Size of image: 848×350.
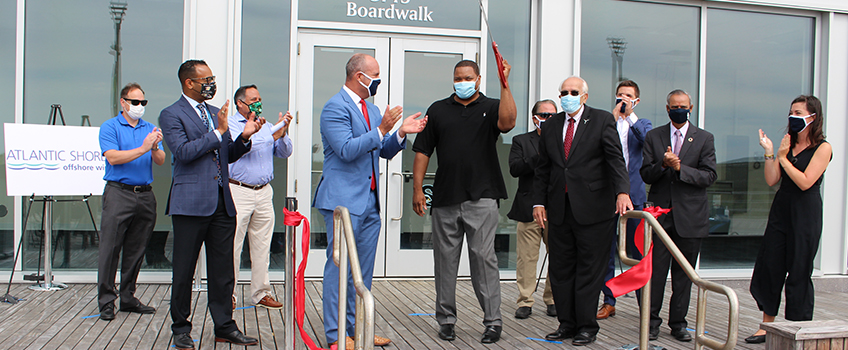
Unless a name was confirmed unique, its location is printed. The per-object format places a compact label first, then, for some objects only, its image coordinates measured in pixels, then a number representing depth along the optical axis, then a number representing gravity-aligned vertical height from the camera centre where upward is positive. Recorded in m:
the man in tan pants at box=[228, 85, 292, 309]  4.47 -0.20
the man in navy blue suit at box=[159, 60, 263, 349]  3.30 -0.17
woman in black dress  3.86 -0.22
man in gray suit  4.00 -0.11
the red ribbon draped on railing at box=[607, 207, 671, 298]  3.12 -0.55
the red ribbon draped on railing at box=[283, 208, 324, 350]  2.99 -0.63
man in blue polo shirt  4.26 -0.27
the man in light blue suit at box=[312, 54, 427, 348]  3.33 +0.06
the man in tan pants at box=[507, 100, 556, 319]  4.62 -0.35
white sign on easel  4.83 +0.00
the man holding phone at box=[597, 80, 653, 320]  4.58 +0.28
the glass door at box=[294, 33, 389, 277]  5.64 +0.71
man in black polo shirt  3.82 -0.14
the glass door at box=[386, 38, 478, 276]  5.85 +0.33
